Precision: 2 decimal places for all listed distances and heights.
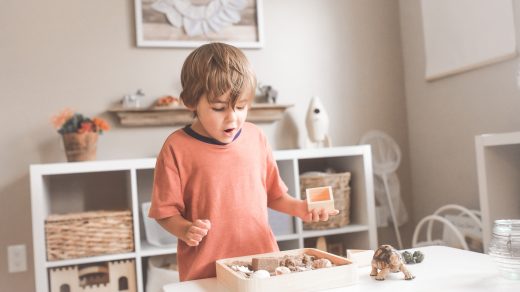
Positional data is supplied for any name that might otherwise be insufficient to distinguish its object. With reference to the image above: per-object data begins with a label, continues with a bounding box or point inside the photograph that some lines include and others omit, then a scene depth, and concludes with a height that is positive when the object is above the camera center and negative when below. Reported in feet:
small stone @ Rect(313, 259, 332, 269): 2.77 -0.62
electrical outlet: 7.07 -1.21
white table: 2.55 -0.73
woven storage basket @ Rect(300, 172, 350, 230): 7.20 -0.54
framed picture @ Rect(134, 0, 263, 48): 7.63 +2.29
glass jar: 2.63 -0.58
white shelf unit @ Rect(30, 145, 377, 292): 6.48 -0.42
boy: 3.47 -0.08
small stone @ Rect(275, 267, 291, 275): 2.68 -0.62
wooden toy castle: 6.29 -1.42
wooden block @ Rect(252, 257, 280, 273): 2.81 -0.61
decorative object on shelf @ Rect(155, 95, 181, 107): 7.48 +0.99
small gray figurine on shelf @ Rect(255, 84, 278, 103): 8.02 +1.09
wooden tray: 2.51 -0.65
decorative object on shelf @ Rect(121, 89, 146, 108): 7.42 +1.04
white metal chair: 6.50 -1.08
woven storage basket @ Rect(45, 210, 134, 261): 6.17 -0.83
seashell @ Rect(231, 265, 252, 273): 2.78 -0.63
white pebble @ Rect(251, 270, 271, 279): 2.55 -0.62
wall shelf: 7.38 +0.79
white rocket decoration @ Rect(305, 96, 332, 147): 7.79 +0.55
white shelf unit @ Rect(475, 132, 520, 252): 5.38 -0.41
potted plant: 6.66 +0.53
